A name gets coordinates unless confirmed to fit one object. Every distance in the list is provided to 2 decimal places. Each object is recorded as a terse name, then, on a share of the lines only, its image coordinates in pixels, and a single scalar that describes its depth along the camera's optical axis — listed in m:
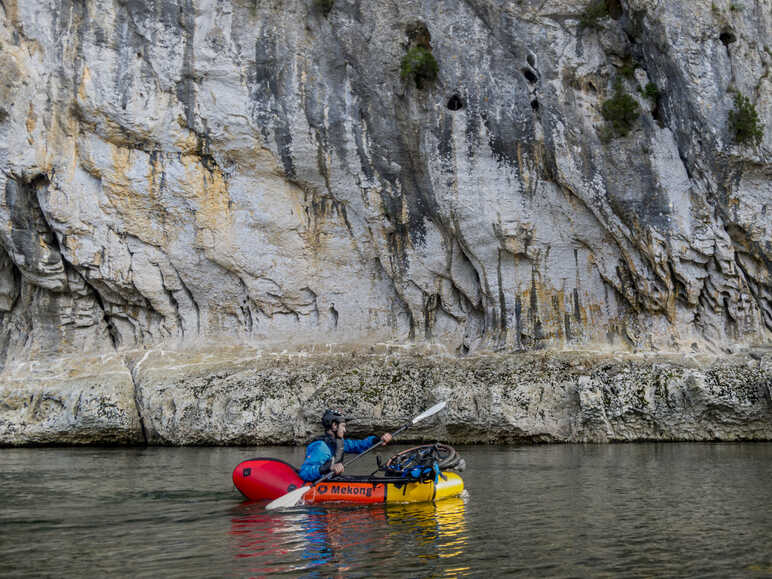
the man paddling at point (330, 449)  11.97
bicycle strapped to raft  11.58
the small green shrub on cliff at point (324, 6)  24.33
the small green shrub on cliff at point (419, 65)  23.66
